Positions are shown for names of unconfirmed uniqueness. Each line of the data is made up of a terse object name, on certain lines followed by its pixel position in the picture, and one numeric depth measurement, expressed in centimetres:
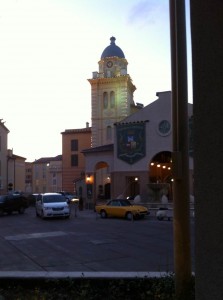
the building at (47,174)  7683
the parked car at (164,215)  2286
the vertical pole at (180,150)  418
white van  2382
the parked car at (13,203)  2872
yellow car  2339
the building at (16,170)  5357
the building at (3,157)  4917
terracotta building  5820
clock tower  4966
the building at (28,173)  9205
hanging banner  3381
